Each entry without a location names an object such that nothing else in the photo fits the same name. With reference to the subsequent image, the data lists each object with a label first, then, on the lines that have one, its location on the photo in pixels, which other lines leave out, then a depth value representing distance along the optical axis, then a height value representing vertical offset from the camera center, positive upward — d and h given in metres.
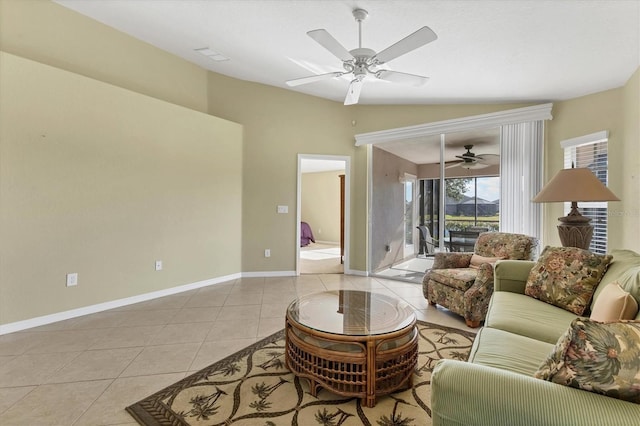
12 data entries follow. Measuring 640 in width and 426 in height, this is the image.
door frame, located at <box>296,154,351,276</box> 5.27 +0.14
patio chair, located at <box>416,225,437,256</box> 5.34 -0.61
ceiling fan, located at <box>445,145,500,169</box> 4.50 +0.77
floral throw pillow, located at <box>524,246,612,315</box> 2.09 -0.51
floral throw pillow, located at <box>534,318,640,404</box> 0.83 -0.45
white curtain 4.05 +0.48
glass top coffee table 1.74 -0.87
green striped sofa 0.82 -0.58
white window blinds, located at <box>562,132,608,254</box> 3.60 +0.61
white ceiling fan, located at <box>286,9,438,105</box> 2.23 +1.29
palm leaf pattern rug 1.65 -1.18
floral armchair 2.96 -0.72
